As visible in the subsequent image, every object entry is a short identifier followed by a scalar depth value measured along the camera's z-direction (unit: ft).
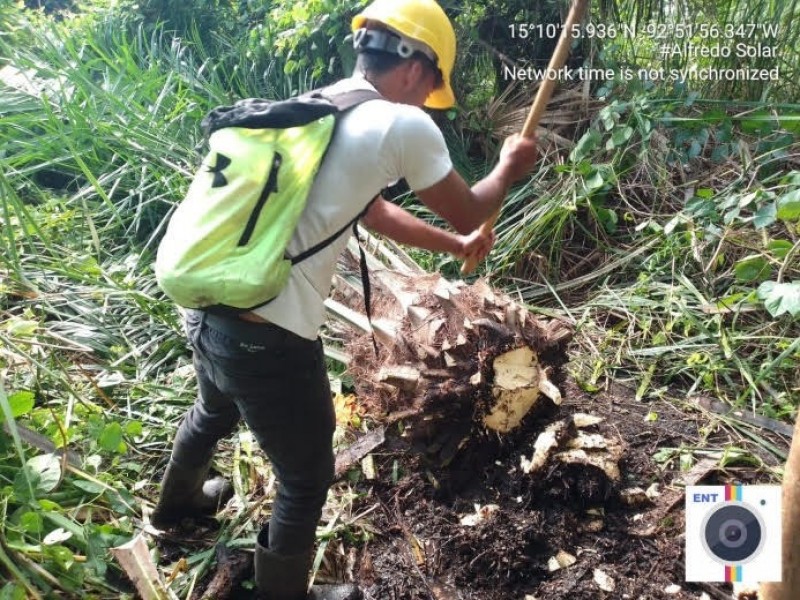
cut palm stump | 7.72
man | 5.46
